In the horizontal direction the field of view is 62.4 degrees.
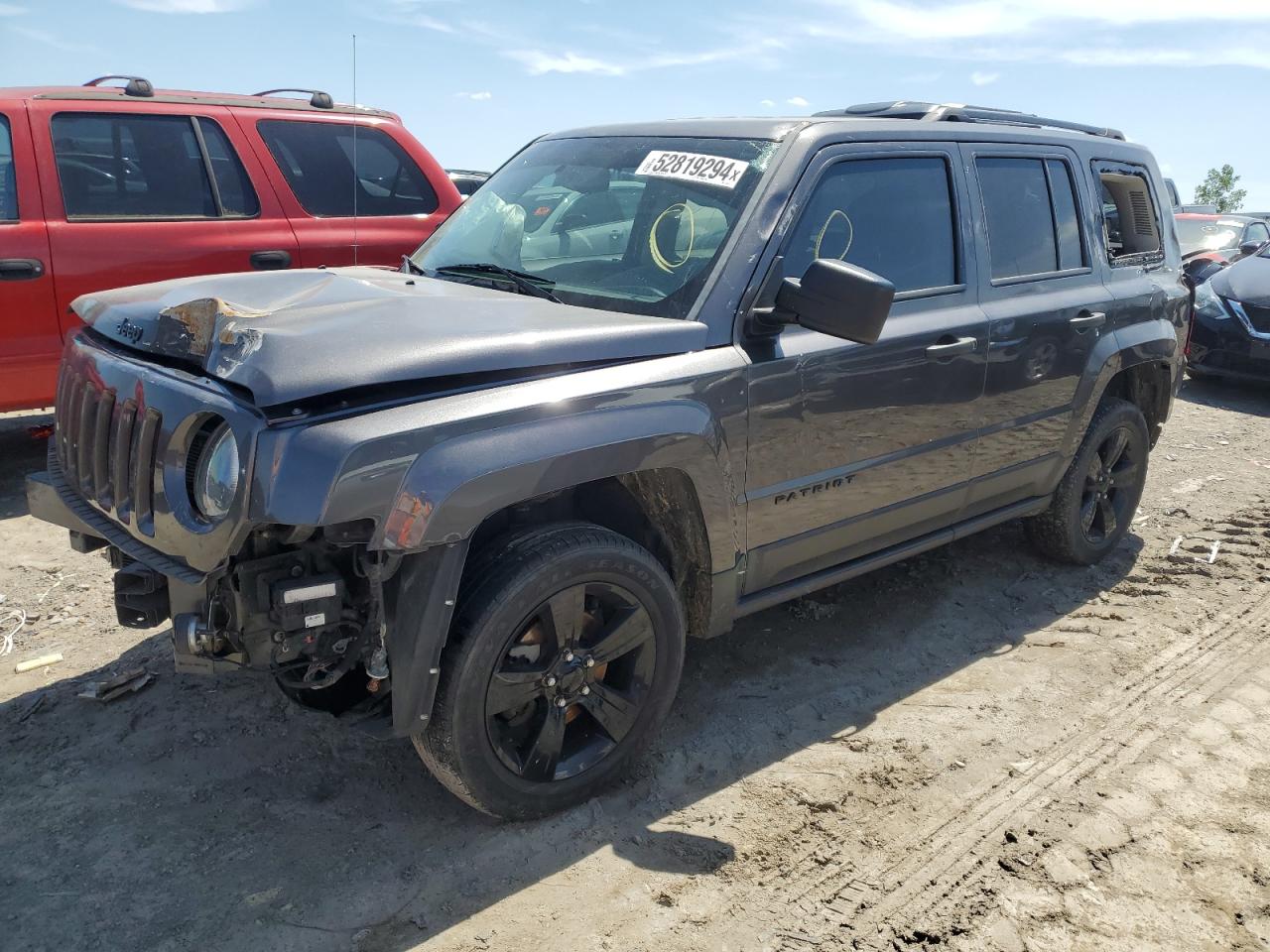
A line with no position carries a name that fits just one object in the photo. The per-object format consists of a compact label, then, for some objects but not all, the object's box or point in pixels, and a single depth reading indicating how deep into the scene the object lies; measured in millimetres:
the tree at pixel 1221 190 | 67875
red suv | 5270
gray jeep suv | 2465
